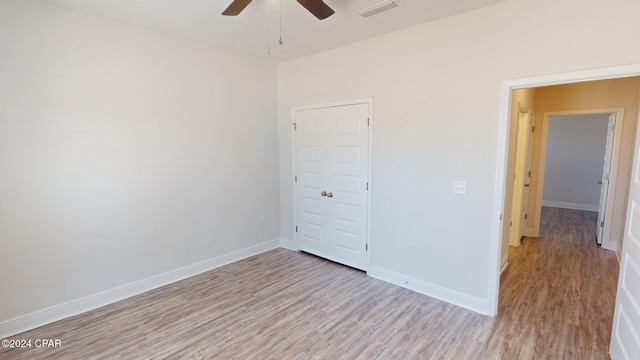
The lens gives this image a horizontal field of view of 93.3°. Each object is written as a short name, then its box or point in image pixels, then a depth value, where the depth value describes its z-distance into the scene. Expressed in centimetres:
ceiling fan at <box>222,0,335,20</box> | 204
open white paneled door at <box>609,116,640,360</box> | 186
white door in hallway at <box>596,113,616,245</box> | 460
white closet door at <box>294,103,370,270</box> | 375
